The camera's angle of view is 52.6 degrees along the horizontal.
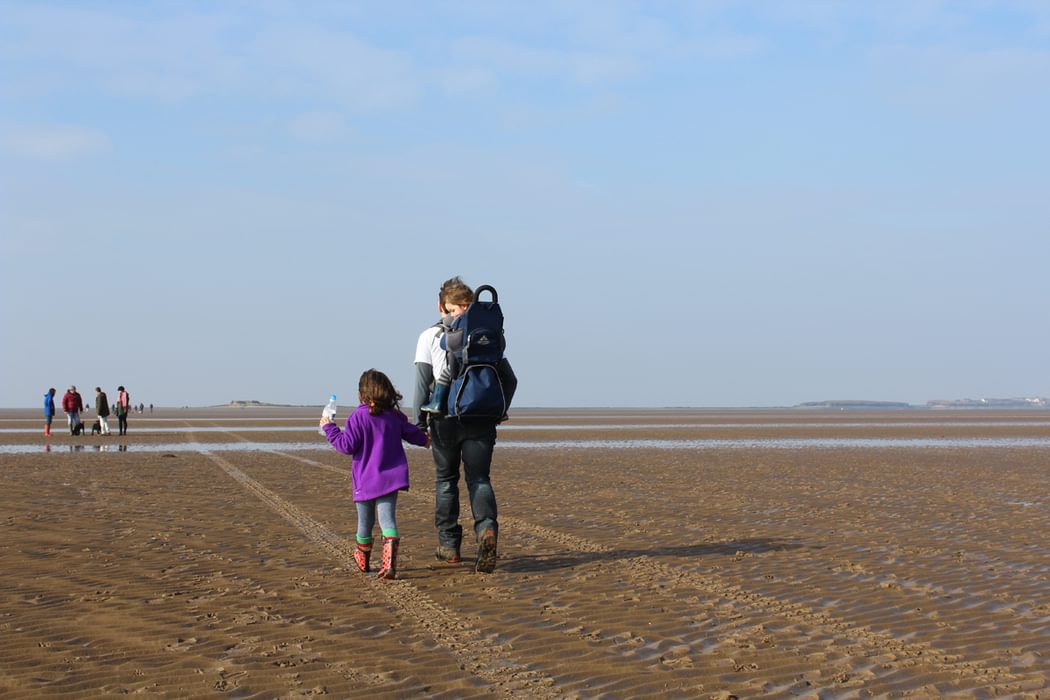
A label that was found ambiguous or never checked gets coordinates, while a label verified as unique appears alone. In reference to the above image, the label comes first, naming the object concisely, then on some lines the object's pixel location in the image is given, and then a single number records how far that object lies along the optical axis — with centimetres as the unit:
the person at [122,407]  4131
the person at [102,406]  4003
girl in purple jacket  880
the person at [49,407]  4000
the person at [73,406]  3872
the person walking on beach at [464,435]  889
